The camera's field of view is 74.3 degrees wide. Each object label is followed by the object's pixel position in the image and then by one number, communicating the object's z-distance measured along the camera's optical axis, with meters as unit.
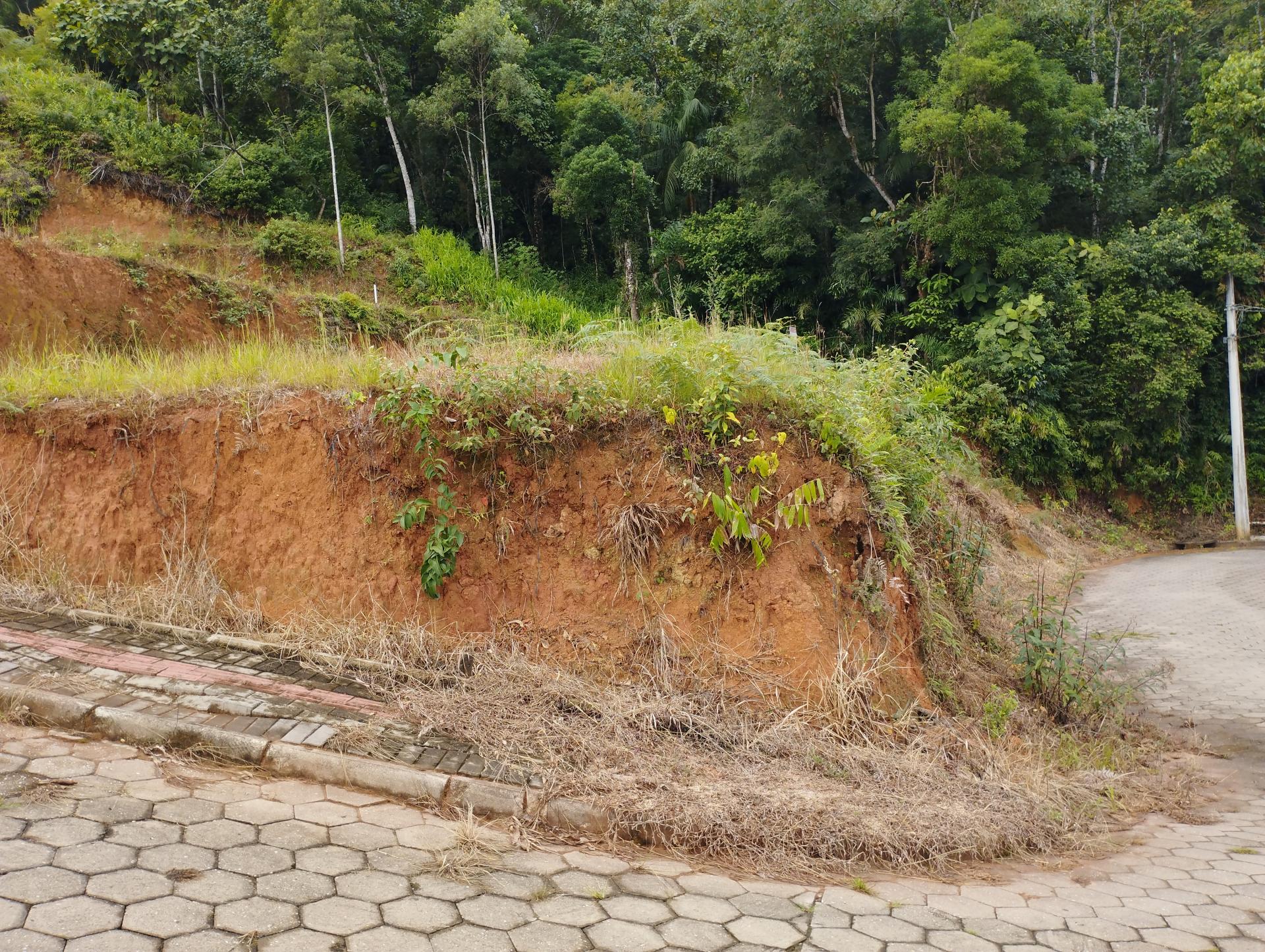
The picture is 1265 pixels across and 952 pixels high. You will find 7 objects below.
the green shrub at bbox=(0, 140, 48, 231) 16.84
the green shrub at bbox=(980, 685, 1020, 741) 4.87
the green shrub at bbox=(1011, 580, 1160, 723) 5.70
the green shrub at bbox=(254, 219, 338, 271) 20.73
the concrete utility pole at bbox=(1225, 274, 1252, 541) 19.78
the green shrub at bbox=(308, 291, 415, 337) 16.42
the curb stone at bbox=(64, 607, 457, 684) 4.67
